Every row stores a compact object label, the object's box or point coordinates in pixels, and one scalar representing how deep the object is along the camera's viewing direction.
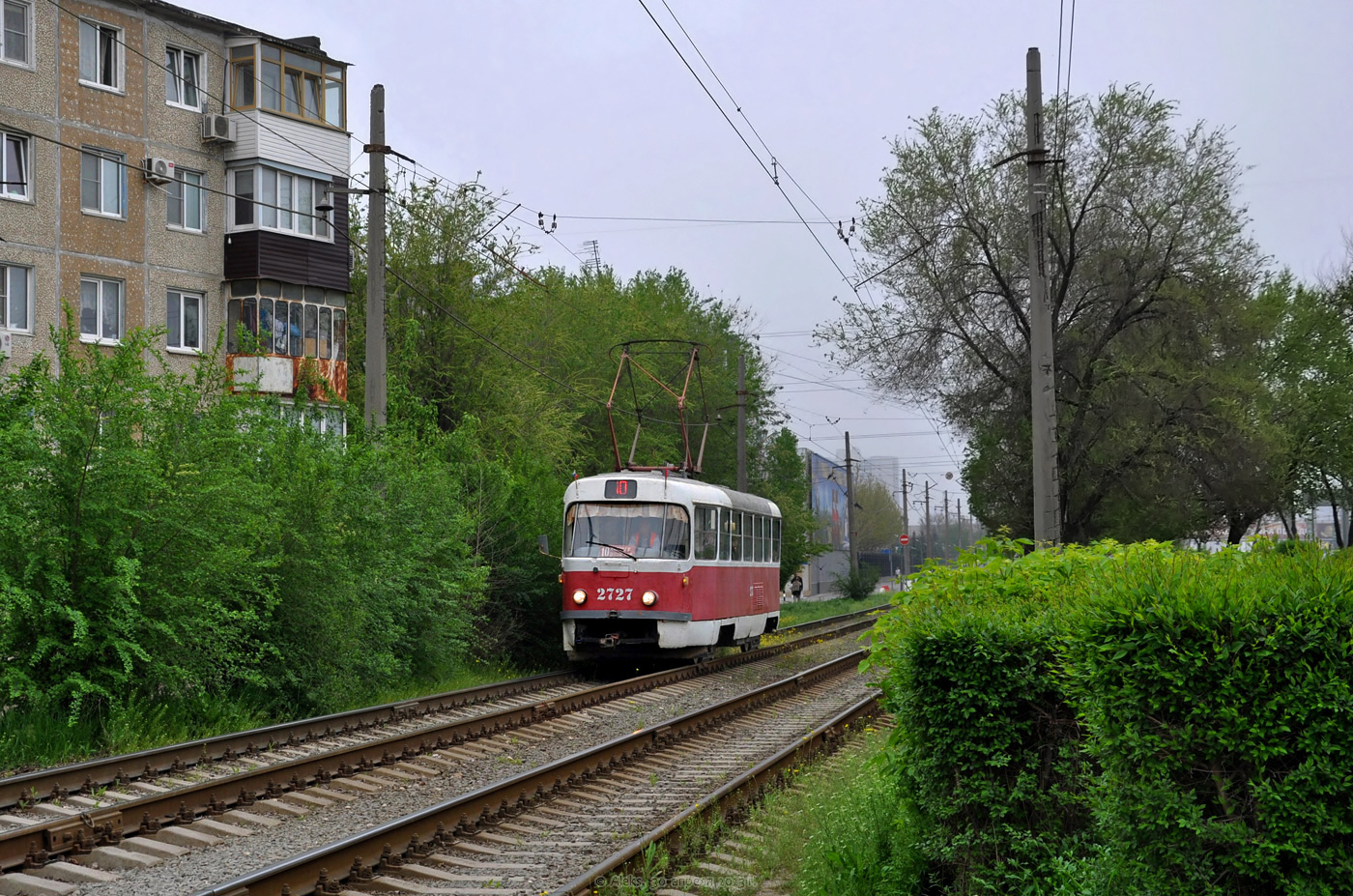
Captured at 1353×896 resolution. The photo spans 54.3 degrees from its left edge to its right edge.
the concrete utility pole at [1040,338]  15.59
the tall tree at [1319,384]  41.38
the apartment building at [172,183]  28.03
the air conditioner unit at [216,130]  31.38
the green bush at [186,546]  11.82
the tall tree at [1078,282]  29.89
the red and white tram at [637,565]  20.14
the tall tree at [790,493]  49.84
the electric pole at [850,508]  59.59
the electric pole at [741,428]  37.34
